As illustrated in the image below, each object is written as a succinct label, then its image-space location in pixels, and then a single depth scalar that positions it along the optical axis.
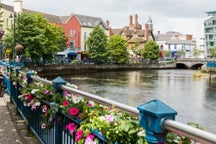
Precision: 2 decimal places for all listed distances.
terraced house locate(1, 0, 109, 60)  76.69
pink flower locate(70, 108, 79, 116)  4.03
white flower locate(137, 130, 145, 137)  2.55
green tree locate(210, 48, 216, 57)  100.28
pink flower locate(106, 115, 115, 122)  2.93
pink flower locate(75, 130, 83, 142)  3.45
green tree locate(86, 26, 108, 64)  70.06
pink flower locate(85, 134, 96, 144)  3.28
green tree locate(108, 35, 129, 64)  79.12
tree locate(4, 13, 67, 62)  47.56
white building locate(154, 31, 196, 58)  126.75
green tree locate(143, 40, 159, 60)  94.81
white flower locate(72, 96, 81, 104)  4.18
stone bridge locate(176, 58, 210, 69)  98.62
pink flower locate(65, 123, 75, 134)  4.09
